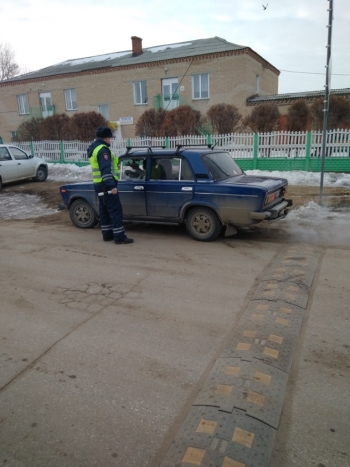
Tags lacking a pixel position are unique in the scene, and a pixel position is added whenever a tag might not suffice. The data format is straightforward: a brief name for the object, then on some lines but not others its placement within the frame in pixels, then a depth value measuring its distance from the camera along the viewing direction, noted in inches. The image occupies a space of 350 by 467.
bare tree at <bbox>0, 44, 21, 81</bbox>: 2228.1
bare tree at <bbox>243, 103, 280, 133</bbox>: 686.5
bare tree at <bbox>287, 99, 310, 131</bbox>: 706.2
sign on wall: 1181.1
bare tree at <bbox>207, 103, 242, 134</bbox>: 707.4
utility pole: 319.9
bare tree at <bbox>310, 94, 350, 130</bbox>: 639.1
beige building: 1007.6
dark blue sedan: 241.0
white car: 573.1
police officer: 256.2
